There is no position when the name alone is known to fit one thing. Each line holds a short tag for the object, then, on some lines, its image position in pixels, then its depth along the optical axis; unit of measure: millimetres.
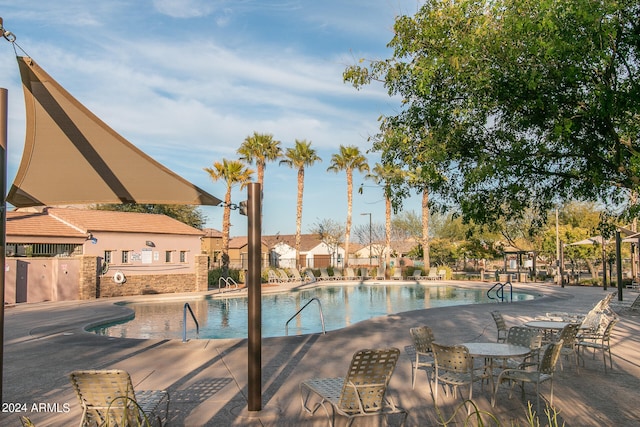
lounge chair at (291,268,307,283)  32469
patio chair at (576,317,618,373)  7838
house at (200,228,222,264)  52378
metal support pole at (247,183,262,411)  5770
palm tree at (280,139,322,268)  38856
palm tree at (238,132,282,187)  35625
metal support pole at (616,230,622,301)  19312
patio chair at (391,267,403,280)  34406
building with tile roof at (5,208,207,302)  21844
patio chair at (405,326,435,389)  6758
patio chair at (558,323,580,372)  7105
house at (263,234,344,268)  63156
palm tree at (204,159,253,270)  31244
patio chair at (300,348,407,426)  4898
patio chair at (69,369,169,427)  4535
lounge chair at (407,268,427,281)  34375
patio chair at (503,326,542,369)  6805
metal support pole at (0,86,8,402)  5258
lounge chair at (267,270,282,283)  31891
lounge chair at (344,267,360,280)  35125
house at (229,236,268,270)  59731
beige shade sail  6234
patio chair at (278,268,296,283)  31972
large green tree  5867
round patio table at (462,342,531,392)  6047
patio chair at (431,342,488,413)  5730
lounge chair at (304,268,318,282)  32900
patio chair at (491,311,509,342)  8609
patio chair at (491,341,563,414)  5816
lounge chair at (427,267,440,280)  34188
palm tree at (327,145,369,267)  41781
